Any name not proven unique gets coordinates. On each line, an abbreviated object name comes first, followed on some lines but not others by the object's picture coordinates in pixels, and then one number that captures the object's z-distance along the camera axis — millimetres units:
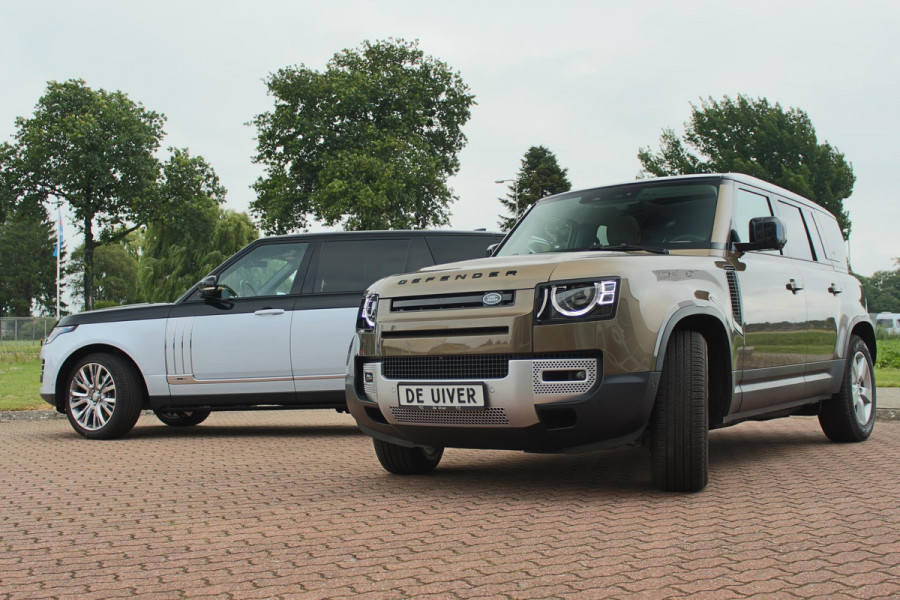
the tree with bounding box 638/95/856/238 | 47188
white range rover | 9047
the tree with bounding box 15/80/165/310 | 37125
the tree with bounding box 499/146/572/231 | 74312
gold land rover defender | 4914
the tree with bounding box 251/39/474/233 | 39688
